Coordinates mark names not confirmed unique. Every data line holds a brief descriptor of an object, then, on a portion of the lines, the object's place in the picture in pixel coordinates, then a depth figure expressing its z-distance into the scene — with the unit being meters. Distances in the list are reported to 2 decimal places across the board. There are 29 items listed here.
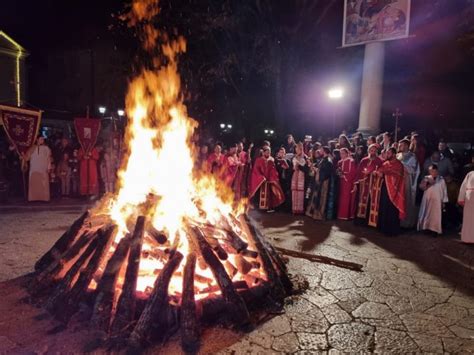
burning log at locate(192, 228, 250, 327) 4.16
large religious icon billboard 11.72
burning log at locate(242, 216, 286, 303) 4.86
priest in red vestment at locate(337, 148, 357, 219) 10.02
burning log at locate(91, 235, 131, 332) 3.98
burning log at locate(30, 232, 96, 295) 4.71
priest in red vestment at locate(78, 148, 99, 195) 12.78
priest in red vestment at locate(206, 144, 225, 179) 11.88
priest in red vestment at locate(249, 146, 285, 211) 11.09
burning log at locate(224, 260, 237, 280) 4.88
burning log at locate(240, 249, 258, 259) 4.96
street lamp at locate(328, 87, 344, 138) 14.72
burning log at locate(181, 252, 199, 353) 3.74
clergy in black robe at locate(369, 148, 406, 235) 8.52
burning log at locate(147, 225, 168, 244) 4.78
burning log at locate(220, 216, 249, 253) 4.83
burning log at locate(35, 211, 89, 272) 5.24
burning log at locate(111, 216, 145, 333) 3.85
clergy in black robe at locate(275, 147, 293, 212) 11.32
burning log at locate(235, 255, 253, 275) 4.97
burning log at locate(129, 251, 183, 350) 3.66
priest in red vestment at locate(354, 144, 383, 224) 9.19
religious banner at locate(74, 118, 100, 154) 12.70
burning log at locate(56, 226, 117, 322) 4.18
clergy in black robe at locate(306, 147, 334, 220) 10.04
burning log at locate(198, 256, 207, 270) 4.82
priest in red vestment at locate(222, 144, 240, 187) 11.82
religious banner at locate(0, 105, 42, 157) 11.26
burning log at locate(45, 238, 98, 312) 4.32
